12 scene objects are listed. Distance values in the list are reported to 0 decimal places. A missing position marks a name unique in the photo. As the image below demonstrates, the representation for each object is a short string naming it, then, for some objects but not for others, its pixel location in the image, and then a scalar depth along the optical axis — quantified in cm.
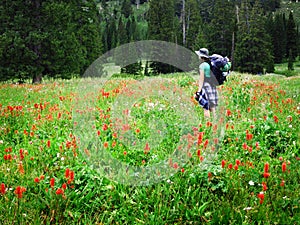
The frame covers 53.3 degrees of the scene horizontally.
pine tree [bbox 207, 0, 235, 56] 5697
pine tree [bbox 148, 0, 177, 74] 4975
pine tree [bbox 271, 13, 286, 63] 7850
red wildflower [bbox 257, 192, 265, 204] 356
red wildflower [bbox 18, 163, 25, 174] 438
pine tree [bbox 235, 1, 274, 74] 5122
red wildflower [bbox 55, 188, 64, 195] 364
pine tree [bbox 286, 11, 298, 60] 8050
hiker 809
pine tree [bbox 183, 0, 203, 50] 5891
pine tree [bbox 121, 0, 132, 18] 15388
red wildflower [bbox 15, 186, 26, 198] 352
